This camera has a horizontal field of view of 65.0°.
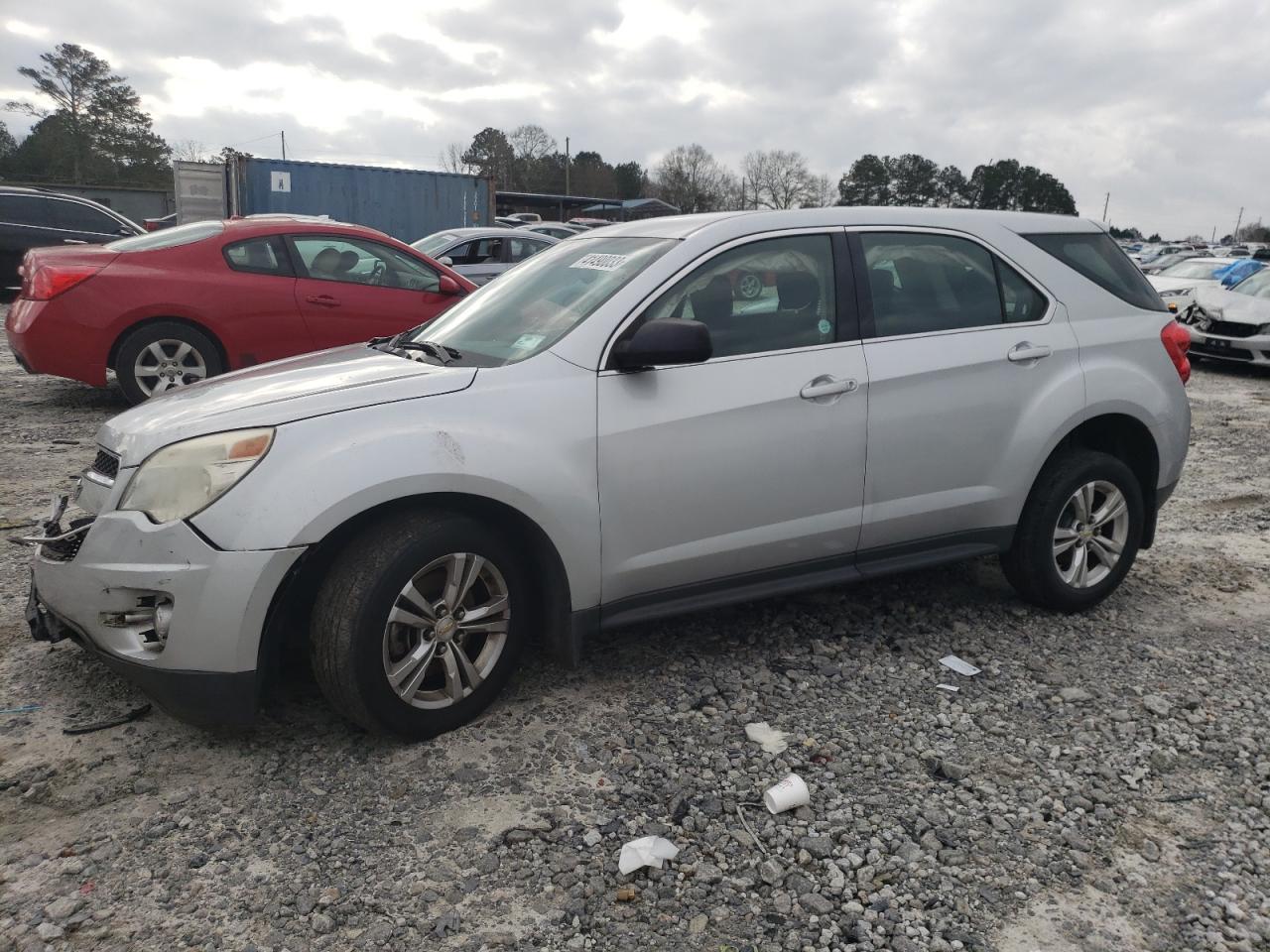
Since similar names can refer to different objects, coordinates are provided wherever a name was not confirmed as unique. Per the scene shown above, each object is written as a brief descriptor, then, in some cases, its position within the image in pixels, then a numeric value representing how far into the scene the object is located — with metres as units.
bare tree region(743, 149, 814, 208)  80.62
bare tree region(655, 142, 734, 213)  76.70
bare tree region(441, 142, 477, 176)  75.62
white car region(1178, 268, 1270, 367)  12.29
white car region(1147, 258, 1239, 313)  15.27
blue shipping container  19.83
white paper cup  2.94
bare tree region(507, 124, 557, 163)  79.69
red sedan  7.48
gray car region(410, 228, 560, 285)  12.62
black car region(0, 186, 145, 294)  13.95
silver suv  2.95
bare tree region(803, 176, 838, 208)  78.09
